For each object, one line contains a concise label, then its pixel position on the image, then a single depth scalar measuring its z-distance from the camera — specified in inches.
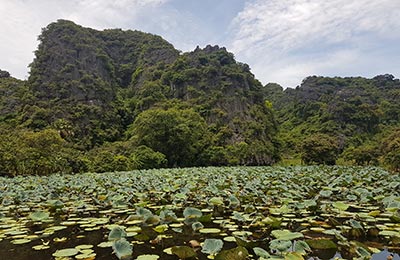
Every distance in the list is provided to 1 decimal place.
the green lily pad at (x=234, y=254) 112.3
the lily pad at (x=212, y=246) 127.9
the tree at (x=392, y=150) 826.6
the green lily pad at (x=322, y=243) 131.4
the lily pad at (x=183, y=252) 123.0
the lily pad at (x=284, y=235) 137.4
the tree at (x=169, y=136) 1323.8
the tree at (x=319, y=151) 1282.0
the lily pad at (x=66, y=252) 129.5
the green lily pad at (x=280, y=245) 123.8
